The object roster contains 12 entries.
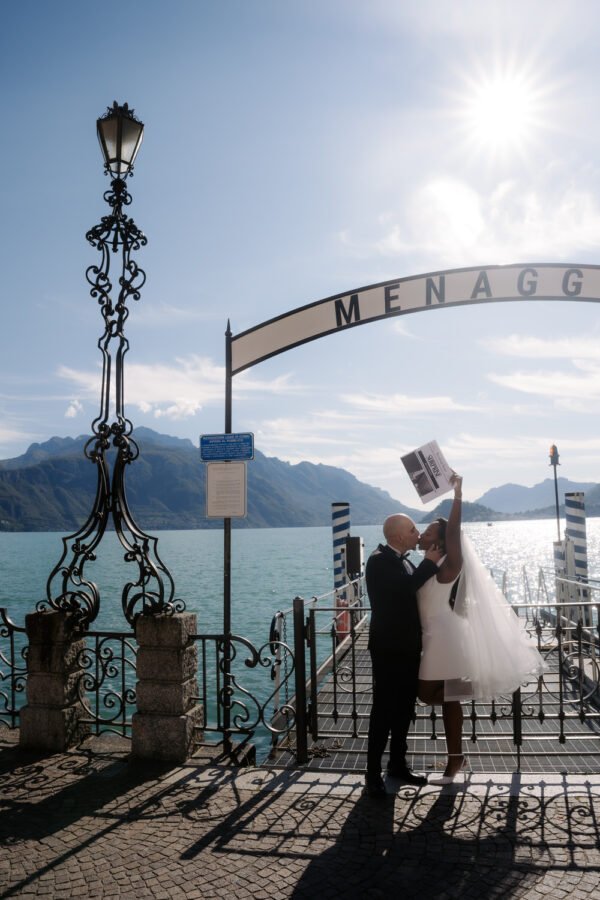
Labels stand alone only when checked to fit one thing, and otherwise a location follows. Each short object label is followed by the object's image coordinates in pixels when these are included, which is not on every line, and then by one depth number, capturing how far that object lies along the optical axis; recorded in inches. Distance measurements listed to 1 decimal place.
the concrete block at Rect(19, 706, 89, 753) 258.5
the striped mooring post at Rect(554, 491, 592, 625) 728.3
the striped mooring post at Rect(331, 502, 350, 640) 794.4
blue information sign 284.5
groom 207.6
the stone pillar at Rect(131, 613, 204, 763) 244.8
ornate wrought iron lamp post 270.8
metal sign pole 262.2
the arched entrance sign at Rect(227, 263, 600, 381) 307.4
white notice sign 281.4
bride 210.5
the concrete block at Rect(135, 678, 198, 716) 245.8
